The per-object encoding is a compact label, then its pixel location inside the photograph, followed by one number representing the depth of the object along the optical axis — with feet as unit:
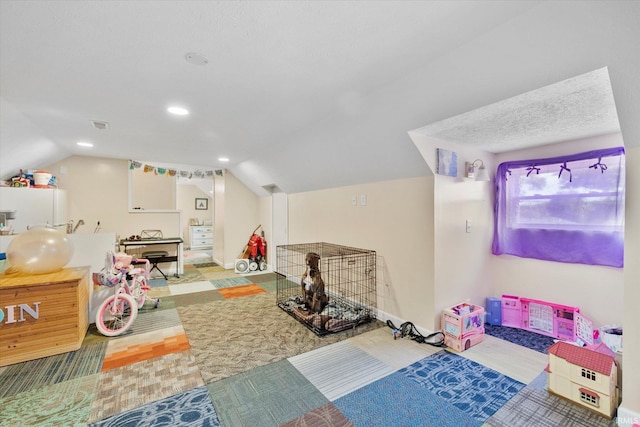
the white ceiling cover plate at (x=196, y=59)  5.99
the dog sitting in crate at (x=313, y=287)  11.21
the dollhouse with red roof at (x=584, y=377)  6.05
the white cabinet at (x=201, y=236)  29.73
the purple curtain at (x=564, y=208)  8.90
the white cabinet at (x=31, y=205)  11.44
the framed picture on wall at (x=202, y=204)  31.37
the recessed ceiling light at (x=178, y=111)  9.10
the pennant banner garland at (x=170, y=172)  18.80
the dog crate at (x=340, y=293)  10.77
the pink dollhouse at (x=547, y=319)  9.26
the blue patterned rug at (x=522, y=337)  9.35
